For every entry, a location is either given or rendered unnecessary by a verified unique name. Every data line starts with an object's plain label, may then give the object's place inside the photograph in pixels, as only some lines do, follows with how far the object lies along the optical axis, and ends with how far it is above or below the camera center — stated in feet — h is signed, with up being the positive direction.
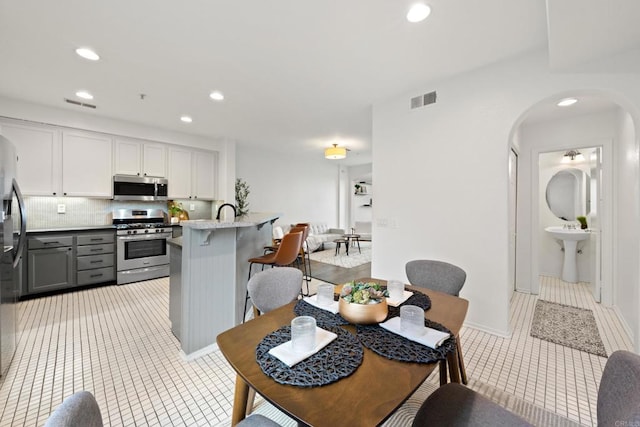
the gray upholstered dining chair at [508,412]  2.58 -2.49
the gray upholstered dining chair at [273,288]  5.66 -1.71
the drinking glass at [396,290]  5.16 -1.56
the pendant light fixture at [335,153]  18.04 +4.24
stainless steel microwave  14.07 +1.40
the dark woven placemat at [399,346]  3.29 -1.81
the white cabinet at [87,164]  12.71 +2.45
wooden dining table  2.42 -1.87
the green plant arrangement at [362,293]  4.12 -1.35
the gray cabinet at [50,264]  11.37 -2.34
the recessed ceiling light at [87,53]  7.79 +4.91
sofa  21.52 -2.09
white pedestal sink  13.42 -1.93
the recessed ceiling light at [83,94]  10.70 +4.96
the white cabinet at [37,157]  11.55 +2.53
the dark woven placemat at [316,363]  2.86 -1.81
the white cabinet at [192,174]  16.15 +2.55
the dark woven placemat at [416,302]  4.66 -1.72
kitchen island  7.08 -2.10
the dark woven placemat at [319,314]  4.22 -1.76
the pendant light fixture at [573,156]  14.60 +3.31
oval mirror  14.64 +1.16
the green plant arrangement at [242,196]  19.53 +1.27
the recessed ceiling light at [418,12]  6.06 +4.85
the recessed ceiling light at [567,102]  9.95 +4.35
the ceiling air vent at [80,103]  11.46 +4.96
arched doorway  8.48 +1.52
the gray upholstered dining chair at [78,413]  1.83 -1.52
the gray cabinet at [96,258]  12.64 -2.29
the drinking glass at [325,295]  4.93 -1.58
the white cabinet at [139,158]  14.21 +3.11
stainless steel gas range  13.67 -1.82
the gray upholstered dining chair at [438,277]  6.24 -1.61
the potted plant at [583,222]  14.19 -0.46
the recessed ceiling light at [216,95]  10.77 +5.01
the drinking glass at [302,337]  3.33 -1.61
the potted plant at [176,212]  16.66 +0.03
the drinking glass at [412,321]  3.81 -1.60
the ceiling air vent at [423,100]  9.61 +4.31
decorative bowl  4.02 -1.56
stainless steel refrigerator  6.28 -1.10
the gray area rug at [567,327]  7.89 -3.92
